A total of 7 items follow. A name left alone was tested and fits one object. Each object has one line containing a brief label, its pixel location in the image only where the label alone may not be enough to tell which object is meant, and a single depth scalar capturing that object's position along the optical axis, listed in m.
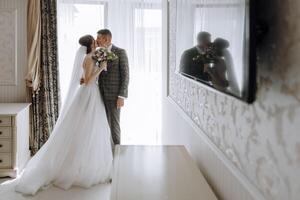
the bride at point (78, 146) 3.35
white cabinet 3.51
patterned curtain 4.28
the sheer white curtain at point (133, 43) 4.43
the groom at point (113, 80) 3.80
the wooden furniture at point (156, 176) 1.45
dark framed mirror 0.97
